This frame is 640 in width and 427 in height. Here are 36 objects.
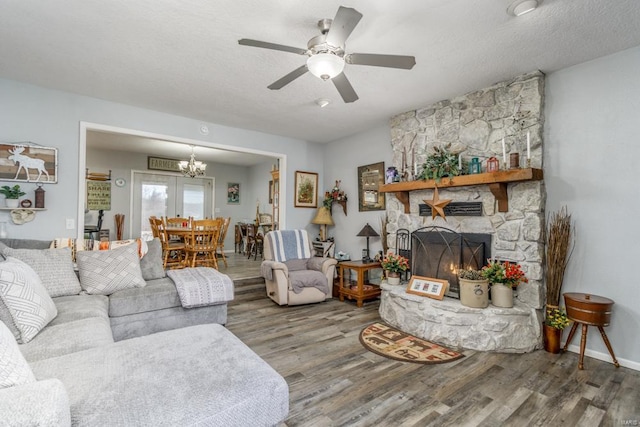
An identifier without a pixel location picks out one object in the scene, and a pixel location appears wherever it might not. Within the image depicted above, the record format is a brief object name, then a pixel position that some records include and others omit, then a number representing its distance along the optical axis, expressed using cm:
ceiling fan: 178
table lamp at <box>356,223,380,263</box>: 428
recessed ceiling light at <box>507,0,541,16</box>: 185
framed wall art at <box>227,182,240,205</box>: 811
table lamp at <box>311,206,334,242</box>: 505
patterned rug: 251
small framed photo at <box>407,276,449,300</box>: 307
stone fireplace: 266
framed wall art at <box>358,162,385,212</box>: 445
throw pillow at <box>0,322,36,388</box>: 94
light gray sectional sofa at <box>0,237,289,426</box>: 92
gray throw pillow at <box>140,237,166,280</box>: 313
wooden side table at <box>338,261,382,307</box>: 398
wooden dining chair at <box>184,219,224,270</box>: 470
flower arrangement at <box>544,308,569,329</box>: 257
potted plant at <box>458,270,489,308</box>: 274
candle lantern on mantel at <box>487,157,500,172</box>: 292
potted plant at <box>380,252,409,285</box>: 362
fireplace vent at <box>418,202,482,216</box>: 320
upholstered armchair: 384
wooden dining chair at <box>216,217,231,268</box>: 516
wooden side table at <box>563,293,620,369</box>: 229
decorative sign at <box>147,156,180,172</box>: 688
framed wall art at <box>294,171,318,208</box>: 512
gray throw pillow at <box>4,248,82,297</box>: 248
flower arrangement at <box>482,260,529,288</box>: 271
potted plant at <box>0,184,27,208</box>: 295
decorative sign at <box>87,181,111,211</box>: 634
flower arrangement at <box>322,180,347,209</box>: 501
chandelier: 593
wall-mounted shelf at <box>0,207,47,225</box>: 300
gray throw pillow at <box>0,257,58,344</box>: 166
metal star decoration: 336
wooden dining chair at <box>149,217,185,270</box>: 467
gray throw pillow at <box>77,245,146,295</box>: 267
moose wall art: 299
